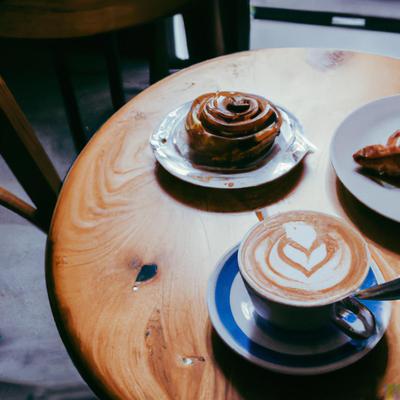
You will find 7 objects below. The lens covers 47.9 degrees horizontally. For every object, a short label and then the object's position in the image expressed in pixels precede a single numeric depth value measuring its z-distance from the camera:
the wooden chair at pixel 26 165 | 0.70
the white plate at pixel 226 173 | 0.59
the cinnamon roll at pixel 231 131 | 0.61
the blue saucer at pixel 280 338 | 0.37
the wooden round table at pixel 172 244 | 0.40
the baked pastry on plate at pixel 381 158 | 0.57
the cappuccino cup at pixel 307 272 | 0.37
